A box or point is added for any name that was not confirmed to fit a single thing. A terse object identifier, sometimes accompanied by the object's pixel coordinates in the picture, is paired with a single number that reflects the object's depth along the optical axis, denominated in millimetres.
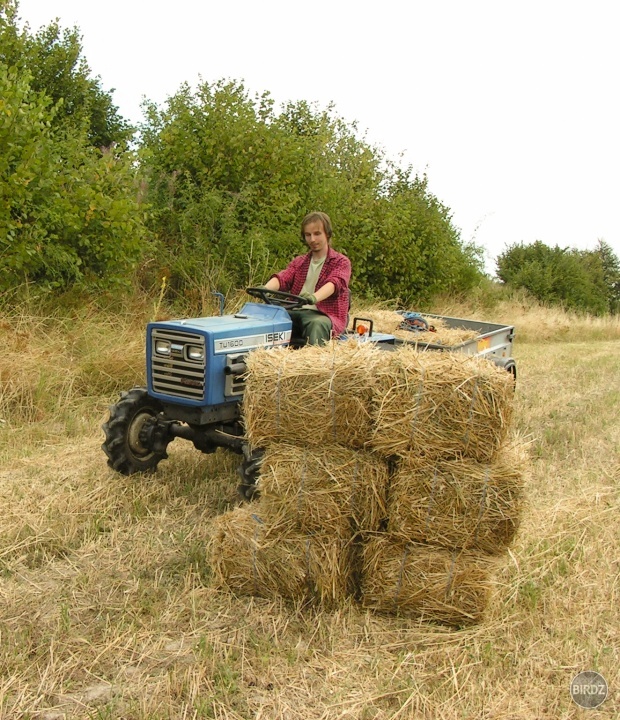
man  5434
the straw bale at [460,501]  3611
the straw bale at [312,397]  3766
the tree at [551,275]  25312
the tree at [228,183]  10406
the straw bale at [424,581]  3621
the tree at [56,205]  7496
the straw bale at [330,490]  3762
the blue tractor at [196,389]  4887
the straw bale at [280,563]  3748
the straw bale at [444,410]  3600
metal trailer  6414
